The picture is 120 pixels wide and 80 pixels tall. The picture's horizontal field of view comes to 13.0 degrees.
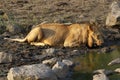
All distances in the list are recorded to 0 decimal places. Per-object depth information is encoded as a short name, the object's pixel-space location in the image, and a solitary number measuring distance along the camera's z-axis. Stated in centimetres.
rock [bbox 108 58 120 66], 1268
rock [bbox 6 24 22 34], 1597
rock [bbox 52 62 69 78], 1142
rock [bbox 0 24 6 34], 1605
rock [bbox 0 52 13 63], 1239
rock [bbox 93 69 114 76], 1167
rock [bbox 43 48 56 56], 1367
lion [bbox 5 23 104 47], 1488
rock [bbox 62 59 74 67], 1229
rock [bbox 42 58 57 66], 1227
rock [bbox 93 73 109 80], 1105
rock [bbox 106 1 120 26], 1668
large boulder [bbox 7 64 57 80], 1049
